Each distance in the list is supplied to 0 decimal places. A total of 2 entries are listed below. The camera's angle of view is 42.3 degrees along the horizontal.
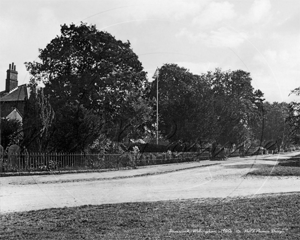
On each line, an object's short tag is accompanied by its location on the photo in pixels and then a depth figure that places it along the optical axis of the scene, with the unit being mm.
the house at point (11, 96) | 45688
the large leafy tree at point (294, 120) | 31688
